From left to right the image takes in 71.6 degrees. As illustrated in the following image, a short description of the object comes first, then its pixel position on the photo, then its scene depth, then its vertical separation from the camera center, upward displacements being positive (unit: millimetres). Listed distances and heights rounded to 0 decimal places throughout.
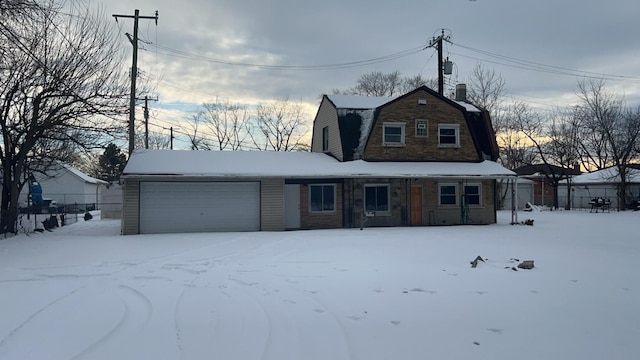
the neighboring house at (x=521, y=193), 36719 +136
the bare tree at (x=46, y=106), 14922 +3336
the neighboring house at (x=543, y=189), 38941 +508
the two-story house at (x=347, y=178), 17906 +785
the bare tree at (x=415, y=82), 46656 +11948
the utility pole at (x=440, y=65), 29281 +8664
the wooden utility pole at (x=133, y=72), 19217 +5638
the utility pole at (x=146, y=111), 30897 +6056
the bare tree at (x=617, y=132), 32531 +4891
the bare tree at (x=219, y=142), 45438 +5649
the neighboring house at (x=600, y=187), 34000 +600
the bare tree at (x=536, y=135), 37250 +5088
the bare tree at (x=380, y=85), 46969 +11782
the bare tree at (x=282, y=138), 44812 +5870
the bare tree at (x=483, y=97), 38156 +8434
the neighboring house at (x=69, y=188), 39156 +850
